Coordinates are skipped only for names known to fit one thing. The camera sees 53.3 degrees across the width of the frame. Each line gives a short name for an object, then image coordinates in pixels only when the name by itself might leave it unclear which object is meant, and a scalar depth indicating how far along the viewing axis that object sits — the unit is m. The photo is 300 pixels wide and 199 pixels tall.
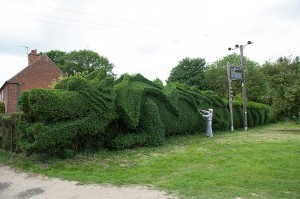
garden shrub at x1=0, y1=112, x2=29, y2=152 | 11.21
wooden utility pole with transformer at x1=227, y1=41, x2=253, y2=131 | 20.70
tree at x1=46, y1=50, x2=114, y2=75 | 43.94
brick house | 34.03
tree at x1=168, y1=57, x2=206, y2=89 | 42.91
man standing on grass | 15.93
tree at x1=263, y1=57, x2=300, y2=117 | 18.98
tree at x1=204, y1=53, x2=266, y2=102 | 38.00
